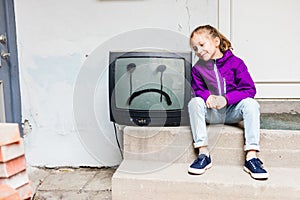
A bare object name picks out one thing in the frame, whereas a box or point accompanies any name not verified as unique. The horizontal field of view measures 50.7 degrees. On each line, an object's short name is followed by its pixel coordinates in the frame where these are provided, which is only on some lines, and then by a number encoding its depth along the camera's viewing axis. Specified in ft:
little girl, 5.23
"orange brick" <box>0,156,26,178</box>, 3.01
